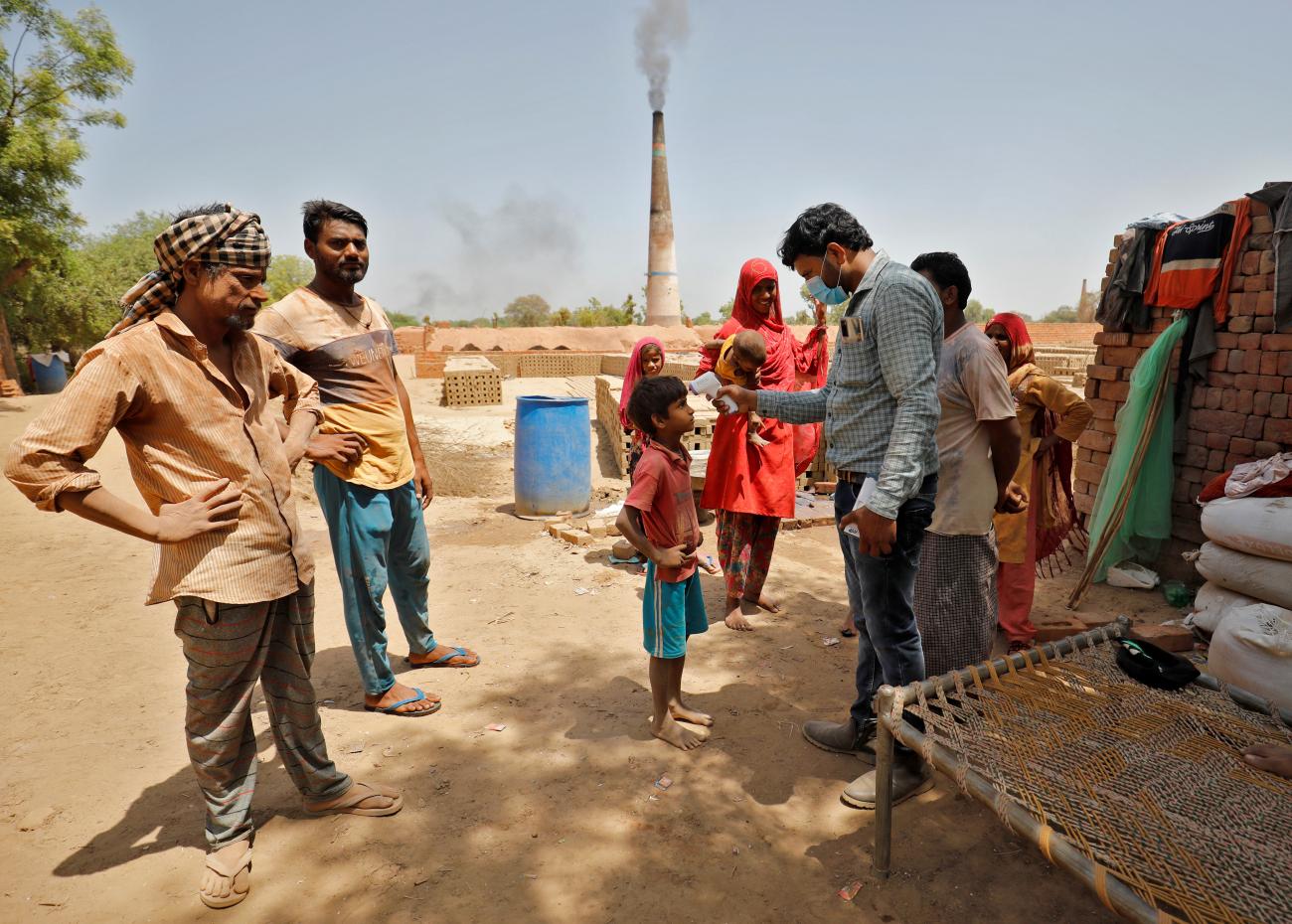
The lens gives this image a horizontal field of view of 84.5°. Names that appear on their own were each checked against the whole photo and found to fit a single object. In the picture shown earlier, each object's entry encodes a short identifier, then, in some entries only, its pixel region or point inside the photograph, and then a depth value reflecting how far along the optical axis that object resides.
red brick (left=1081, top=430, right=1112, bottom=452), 5.09
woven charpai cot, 1.58
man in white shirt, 2.67
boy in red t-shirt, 2.71
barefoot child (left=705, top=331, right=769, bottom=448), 3.85
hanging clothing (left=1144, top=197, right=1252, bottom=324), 4.21
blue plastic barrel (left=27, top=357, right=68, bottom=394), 19.56
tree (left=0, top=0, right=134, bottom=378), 13.27
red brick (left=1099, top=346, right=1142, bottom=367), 4.90
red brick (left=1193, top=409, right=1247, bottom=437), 4.30
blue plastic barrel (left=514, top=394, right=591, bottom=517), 6.26
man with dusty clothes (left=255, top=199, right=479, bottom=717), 2.88
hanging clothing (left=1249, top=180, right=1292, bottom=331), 3.91
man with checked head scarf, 1.77
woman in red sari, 4.15
